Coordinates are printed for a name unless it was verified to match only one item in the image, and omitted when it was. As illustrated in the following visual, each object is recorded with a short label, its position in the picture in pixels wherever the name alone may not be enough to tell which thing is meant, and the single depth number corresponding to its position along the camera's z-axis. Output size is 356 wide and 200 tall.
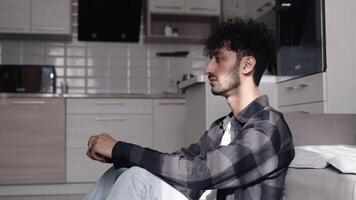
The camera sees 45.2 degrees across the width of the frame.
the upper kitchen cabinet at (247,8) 3.24
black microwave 3.85
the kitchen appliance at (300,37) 2.40
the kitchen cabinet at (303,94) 2.34
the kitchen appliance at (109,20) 4.19
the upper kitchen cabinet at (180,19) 4.23
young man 1.09
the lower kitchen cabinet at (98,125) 3.67
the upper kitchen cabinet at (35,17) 3.90
